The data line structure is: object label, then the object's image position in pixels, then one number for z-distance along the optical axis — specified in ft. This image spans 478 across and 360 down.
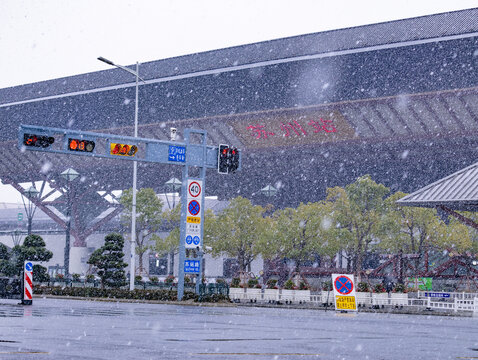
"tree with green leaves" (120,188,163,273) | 229.04
